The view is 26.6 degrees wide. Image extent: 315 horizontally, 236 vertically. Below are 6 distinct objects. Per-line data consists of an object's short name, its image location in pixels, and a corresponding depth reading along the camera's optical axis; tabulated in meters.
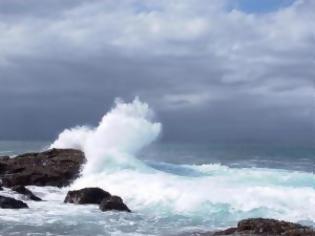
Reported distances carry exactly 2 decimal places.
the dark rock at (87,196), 22.88
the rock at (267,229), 15.95
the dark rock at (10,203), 21.39
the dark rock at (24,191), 24.00
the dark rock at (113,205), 21.64
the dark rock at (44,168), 27.28
